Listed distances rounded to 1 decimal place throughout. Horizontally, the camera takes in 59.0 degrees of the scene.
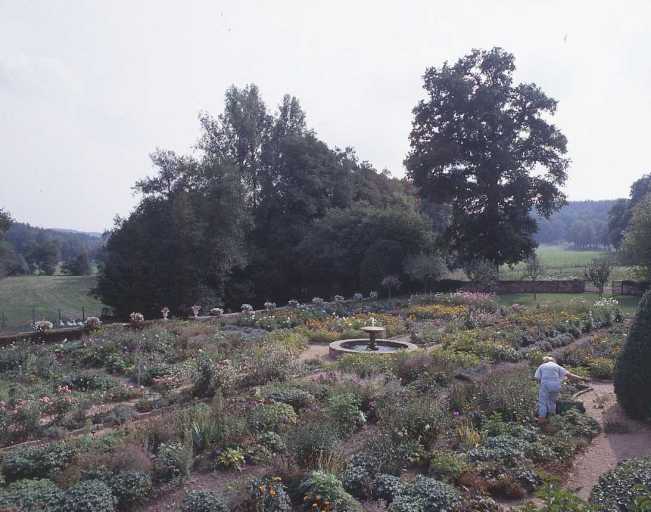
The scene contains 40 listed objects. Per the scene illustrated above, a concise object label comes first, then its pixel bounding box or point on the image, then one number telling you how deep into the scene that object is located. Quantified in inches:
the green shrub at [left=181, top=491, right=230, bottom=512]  209.9
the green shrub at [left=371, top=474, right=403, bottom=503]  227.9
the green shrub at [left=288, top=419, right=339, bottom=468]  256.5
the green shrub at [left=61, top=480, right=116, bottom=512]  208.1
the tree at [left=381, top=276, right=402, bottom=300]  1088.7
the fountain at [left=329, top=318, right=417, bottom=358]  546.3
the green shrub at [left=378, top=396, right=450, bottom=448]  289.4
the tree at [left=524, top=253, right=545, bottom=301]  1218.4
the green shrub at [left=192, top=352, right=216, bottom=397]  388.5
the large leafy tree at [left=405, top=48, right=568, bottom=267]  1219.9
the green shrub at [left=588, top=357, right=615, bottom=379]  456.1
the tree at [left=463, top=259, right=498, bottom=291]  1111.0
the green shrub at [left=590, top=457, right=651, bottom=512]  192.9
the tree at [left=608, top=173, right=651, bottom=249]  2221.5
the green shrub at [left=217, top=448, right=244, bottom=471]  259.1
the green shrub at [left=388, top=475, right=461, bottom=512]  209.2
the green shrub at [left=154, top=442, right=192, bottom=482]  247.4
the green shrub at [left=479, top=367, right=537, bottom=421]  328.8
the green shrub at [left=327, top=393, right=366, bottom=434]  306.9
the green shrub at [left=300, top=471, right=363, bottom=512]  211.6
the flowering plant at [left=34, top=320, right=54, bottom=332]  585.3
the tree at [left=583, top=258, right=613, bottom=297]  1032.8
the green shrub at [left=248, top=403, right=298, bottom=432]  297.1
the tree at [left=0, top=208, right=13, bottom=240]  997.8
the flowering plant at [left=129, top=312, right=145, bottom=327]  641.0
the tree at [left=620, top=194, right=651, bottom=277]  1010.7
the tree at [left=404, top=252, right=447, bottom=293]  1085.1
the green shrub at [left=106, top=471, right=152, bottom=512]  225.1
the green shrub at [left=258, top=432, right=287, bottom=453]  273.4
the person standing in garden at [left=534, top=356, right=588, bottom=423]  334.6
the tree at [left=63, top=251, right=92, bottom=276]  2409.0
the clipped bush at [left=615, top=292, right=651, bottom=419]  335.6
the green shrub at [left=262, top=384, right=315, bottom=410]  343.9
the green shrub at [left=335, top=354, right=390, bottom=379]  425.1
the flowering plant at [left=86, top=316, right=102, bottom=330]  613.6
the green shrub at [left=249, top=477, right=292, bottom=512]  213.5
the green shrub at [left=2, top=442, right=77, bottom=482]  250.5
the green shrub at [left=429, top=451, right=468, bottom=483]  245.6
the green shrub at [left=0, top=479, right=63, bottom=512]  208.4
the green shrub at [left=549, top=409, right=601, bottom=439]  313.0
